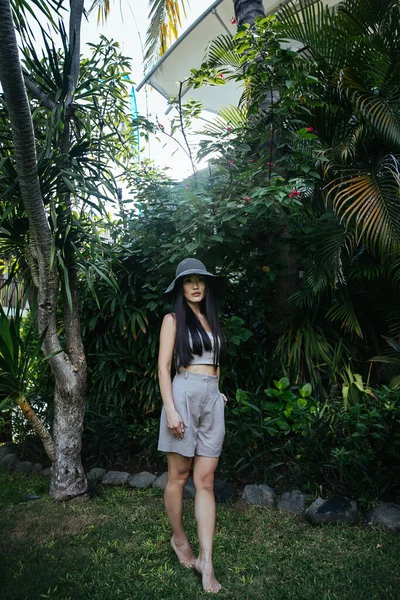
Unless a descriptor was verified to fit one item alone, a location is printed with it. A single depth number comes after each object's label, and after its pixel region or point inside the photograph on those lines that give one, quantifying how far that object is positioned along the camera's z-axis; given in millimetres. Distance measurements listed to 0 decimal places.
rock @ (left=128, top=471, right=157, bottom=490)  4082
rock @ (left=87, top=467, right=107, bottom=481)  4306
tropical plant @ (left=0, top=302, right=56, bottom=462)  3488
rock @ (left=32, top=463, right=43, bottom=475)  4684
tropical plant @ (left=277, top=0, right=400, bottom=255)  3982
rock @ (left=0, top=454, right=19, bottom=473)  4847
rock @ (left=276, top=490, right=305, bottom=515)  3408
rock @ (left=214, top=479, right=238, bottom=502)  3676
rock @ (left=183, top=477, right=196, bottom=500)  3850
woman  2625
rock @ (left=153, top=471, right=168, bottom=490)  4016
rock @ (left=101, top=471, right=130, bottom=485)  4199
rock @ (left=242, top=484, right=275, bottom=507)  3553
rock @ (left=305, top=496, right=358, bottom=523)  3180
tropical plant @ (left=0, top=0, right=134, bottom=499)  3498
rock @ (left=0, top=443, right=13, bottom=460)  5125
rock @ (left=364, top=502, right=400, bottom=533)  3061
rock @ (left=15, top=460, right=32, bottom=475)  4742
